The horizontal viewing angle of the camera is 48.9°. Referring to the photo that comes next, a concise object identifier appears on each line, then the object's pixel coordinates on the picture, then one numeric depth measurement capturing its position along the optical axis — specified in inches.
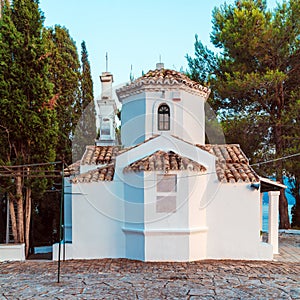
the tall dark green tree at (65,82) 838.5
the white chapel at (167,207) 454.6
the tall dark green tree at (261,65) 772.6
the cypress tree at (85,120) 908.0
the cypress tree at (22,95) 505.7
